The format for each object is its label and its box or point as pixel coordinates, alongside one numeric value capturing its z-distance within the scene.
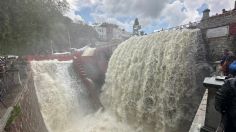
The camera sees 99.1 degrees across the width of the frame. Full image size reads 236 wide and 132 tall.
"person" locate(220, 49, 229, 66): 3.58
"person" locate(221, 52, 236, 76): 3.44
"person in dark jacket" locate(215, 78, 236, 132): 1.22
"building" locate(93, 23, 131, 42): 33.45
